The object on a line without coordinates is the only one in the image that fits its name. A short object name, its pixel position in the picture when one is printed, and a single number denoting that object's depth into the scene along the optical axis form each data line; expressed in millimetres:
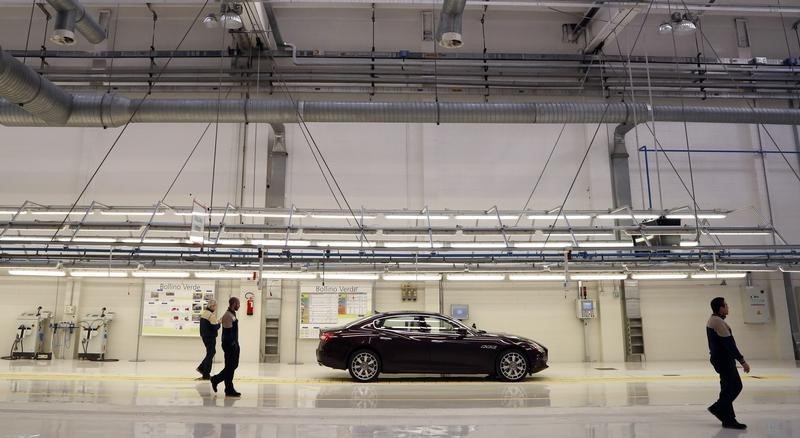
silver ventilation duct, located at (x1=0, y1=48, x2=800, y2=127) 10281
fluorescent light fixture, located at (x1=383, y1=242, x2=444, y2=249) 9508
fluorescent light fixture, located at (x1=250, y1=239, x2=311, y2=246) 9258
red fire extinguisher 12562
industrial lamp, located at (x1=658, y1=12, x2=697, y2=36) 10555
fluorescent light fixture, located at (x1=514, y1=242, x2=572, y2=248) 9594
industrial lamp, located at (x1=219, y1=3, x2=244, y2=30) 10070
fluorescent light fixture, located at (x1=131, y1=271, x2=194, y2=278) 10917
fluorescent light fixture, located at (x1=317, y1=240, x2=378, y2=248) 9764
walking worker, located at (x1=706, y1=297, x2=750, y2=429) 5301
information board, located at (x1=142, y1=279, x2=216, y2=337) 12914
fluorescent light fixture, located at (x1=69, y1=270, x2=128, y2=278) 10781
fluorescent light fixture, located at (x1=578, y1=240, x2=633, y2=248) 9922
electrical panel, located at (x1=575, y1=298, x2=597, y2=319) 13047
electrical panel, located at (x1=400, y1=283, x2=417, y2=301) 13062
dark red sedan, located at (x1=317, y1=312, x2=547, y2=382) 8883
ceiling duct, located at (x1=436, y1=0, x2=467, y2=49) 8891
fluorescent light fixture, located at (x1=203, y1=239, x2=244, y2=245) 9383
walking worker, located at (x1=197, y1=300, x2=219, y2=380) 8211
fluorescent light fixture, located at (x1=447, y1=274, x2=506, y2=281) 11267
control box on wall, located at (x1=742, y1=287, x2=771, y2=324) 13375
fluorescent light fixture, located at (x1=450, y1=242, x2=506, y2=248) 9858
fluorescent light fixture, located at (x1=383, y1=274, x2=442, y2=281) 11062
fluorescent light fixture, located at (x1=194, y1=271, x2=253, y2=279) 11000
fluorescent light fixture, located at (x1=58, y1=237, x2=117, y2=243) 9141
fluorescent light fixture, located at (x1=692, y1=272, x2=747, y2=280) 11578
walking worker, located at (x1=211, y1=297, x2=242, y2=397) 7016
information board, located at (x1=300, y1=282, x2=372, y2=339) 12930
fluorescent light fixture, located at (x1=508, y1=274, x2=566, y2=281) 11234
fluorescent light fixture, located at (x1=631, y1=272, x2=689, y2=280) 11406
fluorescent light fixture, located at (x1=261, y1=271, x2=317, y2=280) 10701
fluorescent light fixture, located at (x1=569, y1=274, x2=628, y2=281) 11278
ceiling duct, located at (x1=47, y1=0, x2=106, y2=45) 9359
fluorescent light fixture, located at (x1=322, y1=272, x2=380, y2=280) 10898
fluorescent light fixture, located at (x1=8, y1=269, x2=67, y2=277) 10741
